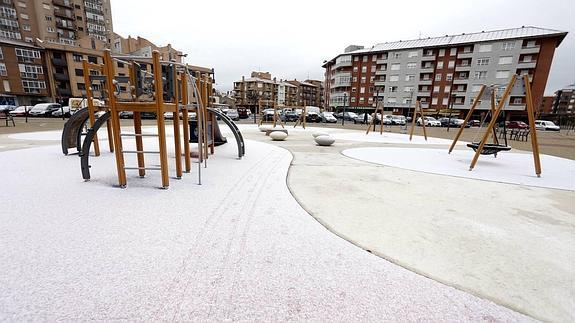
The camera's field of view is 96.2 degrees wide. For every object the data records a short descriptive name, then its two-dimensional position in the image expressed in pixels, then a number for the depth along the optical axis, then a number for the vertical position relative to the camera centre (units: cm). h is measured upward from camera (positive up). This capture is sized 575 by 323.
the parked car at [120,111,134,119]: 2893 -137
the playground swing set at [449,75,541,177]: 602 +20
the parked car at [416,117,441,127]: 3767 -175
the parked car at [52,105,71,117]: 2719 -108
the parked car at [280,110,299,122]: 3328 -122
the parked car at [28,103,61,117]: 2850 -92
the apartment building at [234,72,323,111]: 8694 +612
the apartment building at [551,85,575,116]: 12331 +662
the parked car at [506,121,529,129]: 2836 -133
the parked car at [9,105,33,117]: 2705 -113
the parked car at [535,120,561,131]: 3278 -158
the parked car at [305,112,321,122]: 3438 -119
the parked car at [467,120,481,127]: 3864 -170
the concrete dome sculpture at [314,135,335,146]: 1030 -124
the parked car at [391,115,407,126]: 3438 -135
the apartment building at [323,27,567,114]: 4203 +808
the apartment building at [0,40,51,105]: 4084 +443
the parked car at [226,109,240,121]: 3131 -95
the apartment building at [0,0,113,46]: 4875 +1658
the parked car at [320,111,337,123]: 3484 -128
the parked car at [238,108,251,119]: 3888 -113
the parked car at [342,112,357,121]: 3898 -109
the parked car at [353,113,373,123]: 3668 -158
